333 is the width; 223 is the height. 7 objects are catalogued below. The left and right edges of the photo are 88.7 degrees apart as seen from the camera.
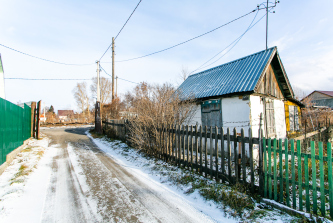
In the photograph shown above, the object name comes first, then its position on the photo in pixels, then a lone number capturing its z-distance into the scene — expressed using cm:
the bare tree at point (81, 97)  4369
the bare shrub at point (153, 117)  693
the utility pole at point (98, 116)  1655
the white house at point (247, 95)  783
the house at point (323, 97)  3875
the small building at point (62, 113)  8300
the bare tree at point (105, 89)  4062
